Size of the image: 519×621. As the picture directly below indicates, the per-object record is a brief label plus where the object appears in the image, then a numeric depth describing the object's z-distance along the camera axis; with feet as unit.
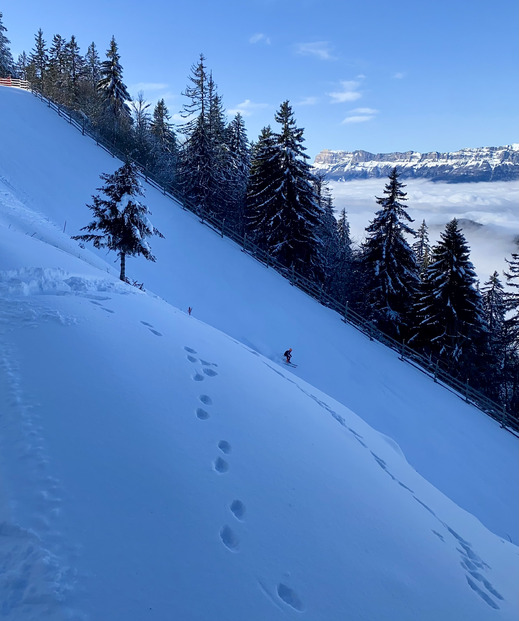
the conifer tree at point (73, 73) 123.92
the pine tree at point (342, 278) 132.87
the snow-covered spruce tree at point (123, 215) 47.14
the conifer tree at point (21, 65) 207.72
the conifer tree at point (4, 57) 158.44
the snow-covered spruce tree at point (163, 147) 128.67
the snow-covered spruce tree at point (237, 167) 121.08
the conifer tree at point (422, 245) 141.40
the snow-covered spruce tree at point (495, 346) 98.71
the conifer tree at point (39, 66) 133.08
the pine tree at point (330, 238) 128.26
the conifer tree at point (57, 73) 123.85
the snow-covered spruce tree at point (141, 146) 117.29
